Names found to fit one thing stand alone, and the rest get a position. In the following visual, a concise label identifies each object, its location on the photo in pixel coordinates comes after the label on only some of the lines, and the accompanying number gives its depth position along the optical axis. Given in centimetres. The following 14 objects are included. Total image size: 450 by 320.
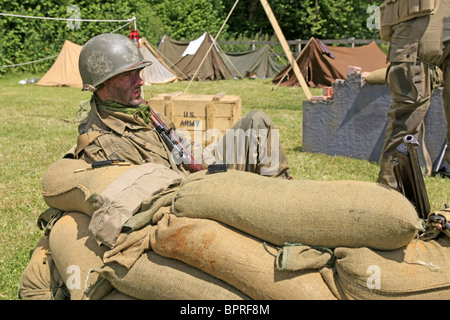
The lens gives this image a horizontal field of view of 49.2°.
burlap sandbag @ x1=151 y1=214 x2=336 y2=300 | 210
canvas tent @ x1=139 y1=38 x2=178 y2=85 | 1908
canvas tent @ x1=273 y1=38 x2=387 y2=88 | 1769
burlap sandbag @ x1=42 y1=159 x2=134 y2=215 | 275
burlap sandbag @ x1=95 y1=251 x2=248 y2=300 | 227
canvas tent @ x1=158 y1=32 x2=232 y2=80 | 2077
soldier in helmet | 356
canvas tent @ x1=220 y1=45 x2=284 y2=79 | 2243
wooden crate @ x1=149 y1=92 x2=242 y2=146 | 693
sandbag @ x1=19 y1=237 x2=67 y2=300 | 306
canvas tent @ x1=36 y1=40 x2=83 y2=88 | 1830
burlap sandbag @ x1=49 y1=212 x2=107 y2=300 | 260
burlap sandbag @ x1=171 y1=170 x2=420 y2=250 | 202
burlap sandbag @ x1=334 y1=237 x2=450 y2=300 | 199
